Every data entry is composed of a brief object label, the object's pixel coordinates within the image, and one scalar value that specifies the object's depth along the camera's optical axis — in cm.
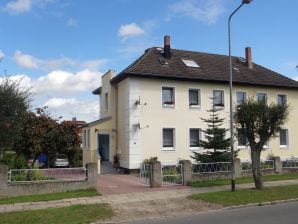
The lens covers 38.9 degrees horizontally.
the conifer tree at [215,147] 2373
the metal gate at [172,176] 2064
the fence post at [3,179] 1678
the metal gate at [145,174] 2136
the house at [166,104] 2816
